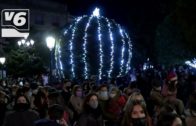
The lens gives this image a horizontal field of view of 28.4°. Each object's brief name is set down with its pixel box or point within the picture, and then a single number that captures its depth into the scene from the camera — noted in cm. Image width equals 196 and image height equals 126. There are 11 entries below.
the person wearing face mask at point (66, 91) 981
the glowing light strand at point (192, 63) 3110
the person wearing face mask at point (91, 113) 637
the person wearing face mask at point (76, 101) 869
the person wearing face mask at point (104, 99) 775
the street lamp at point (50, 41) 1524
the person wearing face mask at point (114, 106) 770
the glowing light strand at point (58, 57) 1677
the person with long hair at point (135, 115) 442
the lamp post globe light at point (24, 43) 2823
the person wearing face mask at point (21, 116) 614
